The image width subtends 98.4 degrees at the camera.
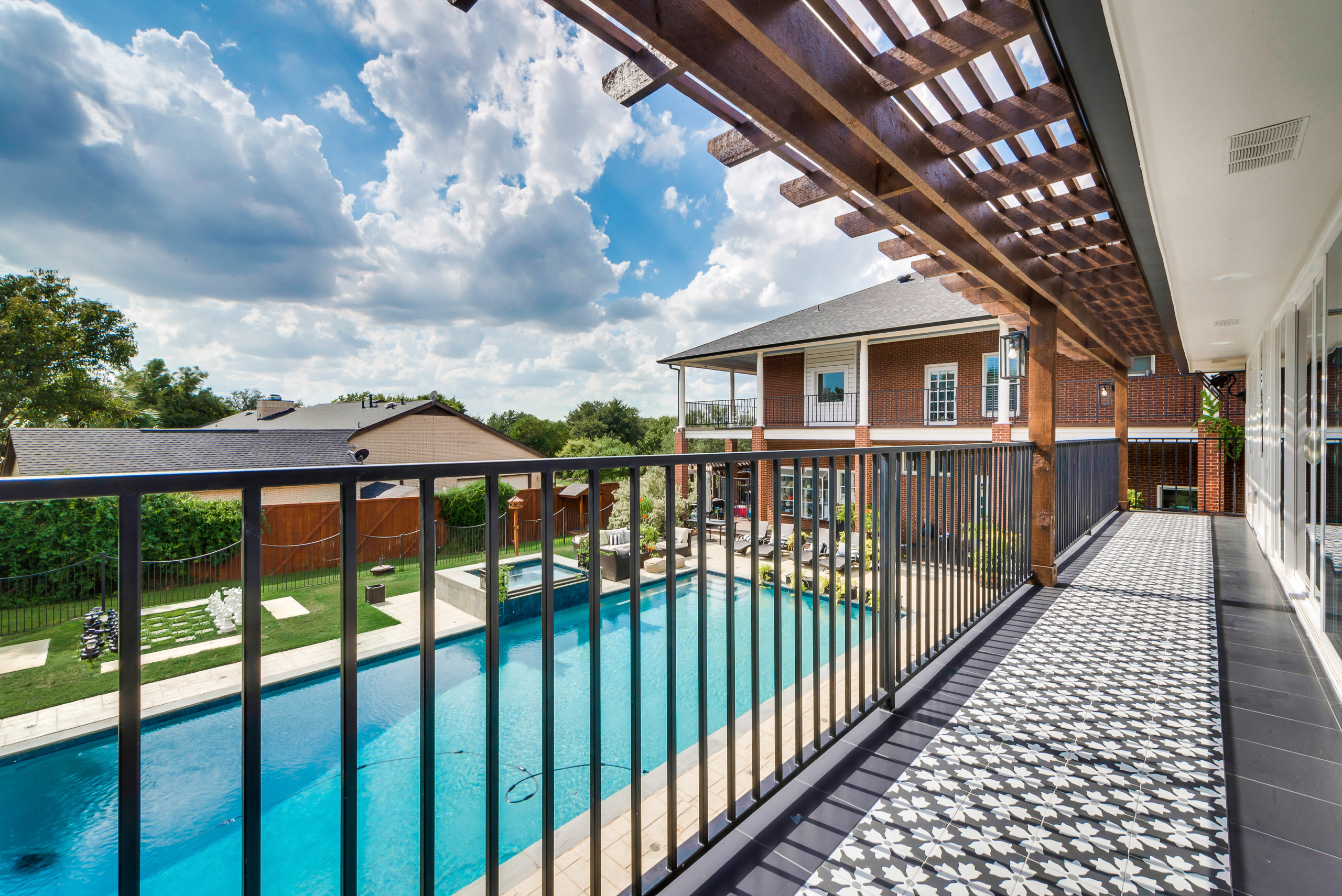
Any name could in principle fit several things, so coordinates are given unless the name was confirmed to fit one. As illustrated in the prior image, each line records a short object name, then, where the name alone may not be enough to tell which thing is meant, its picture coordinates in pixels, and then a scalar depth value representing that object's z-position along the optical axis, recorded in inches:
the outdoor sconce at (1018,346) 209.6
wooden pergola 67.9
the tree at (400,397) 1829.5
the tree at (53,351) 901.8
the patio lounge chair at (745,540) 452.9
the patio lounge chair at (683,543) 445.4
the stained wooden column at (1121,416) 388.2
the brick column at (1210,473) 430.9
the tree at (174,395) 1421.0
